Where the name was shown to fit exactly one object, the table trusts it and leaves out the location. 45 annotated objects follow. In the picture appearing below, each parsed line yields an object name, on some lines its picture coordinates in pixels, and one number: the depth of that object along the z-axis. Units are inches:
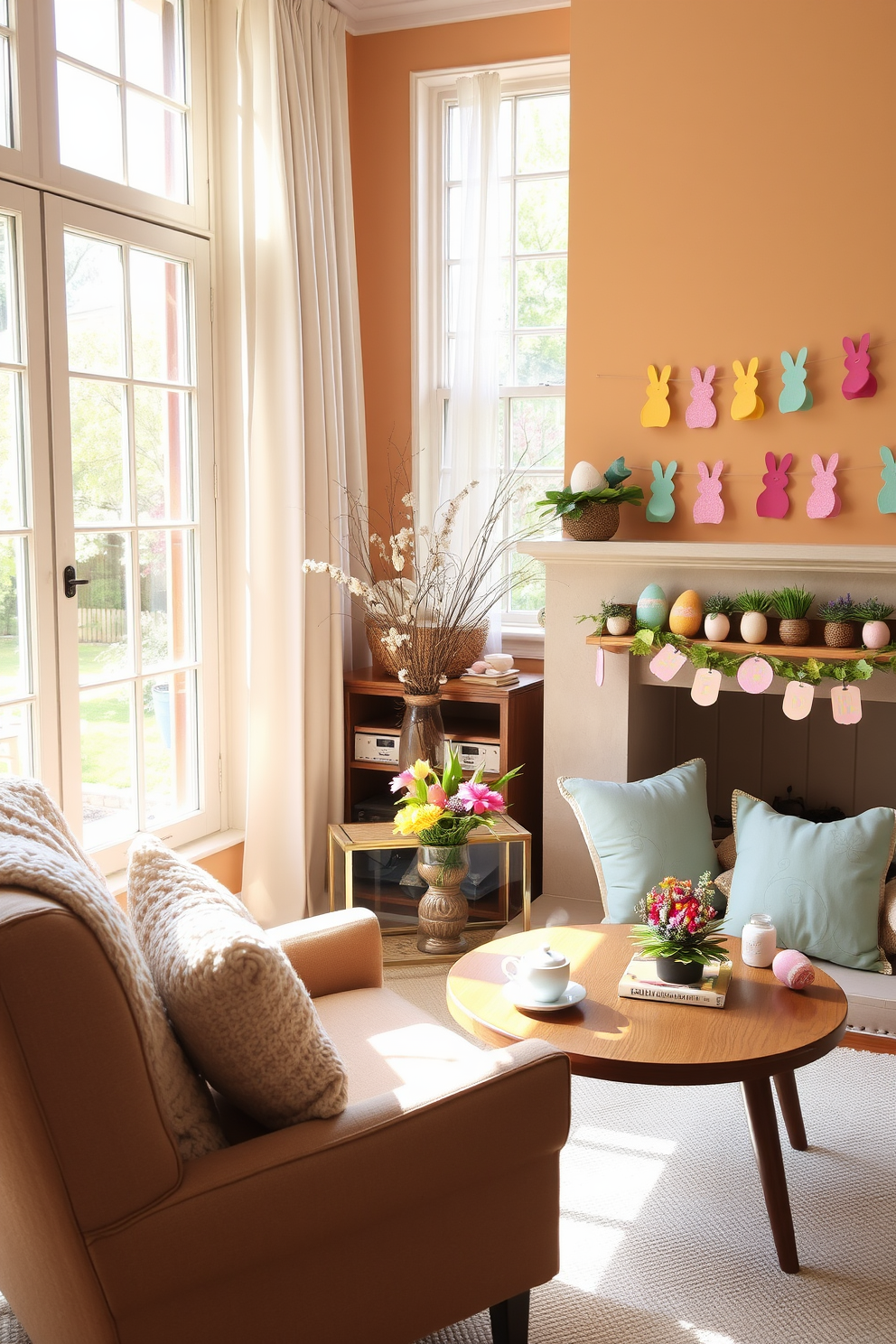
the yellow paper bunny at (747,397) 128.9
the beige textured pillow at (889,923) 120.6
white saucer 85.5
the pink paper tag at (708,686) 130.9
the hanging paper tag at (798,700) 126.0
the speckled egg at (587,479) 134.6
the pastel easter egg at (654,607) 132.5
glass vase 144.1
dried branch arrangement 145.1
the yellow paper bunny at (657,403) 134.1
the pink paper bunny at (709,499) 132.6
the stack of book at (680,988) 87.2
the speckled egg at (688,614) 131.1
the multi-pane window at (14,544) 113.2
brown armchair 53.1
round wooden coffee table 78.1
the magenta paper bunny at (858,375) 123.6
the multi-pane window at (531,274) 156.6
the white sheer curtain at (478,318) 154.3
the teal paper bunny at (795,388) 126.8
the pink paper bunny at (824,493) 126.7
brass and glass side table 136.6
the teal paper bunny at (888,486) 124.2
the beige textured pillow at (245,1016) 58.3
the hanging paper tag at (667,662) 132.3
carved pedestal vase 133.3
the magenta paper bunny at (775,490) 129.6
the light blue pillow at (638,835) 125.3
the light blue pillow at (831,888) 118.0
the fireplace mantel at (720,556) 122.0
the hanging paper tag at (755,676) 127.6
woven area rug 77.7
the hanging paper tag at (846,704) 124.4
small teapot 86.0
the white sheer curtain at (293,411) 139.4
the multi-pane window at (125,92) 120.3
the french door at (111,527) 116.4
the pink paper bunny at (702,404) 132.0
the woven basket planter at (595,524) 134.7
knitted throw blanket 54.8
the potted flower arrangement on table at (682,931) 87.8
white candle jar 94.0
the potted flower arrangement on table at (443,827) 128.7
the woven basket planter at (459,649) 149.9
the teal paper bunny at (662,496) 135.3
